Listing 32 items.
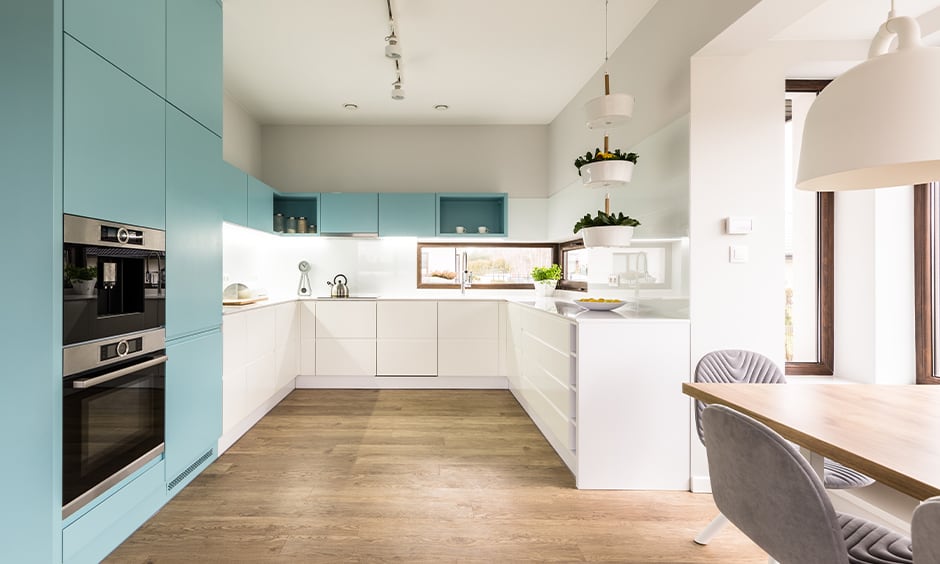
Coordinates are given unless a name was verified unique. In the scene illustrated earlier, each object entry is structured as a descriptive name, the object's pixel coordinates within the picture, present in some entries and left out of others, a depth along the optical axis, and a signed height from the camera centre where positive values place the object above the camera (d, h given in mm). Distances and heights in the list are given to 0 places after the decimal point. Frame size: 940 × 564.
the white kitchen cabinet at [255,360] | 2949 -571
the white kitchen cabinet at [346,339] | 4496 -528
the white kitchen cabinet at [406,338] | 4516 -521
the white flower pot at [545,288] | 4660 -37
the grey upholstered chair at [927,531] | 723 -391
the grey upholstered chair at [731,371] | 1954 -374
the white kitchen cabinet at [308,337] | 4488 -508
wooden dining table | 933 -360
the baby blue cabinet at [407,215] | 4777 +715
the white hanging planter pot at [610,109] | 2340 +890
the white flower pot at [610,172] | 2457 +598
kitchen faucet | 5027 +119
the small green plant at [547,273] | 4586 +112
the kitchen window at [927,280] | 2486 +23
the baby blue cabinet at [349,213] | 4758 +730
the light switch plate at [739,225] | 2377 +303
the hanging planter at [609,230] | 2535 +298
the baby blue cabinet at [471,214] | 5074 +772
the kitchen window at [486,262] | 5141 +248
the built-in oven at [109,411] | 1580 -485
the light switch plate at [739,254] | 2398 +153
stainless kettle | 4789 -47
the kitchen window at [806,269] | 2818 +93
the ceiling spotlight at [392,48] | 2808 +1432
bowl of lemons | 2717 -115
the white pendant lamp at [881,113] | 933 +368
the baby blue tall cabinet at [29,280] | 1473 +14
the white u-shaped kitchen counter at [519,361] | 2438 -572
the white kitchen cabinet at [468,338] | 4535 -523
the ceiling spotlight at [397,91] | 3483 +1447
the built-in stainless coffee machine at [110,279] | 1580 +22
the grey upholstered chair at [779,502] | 1000 -506
